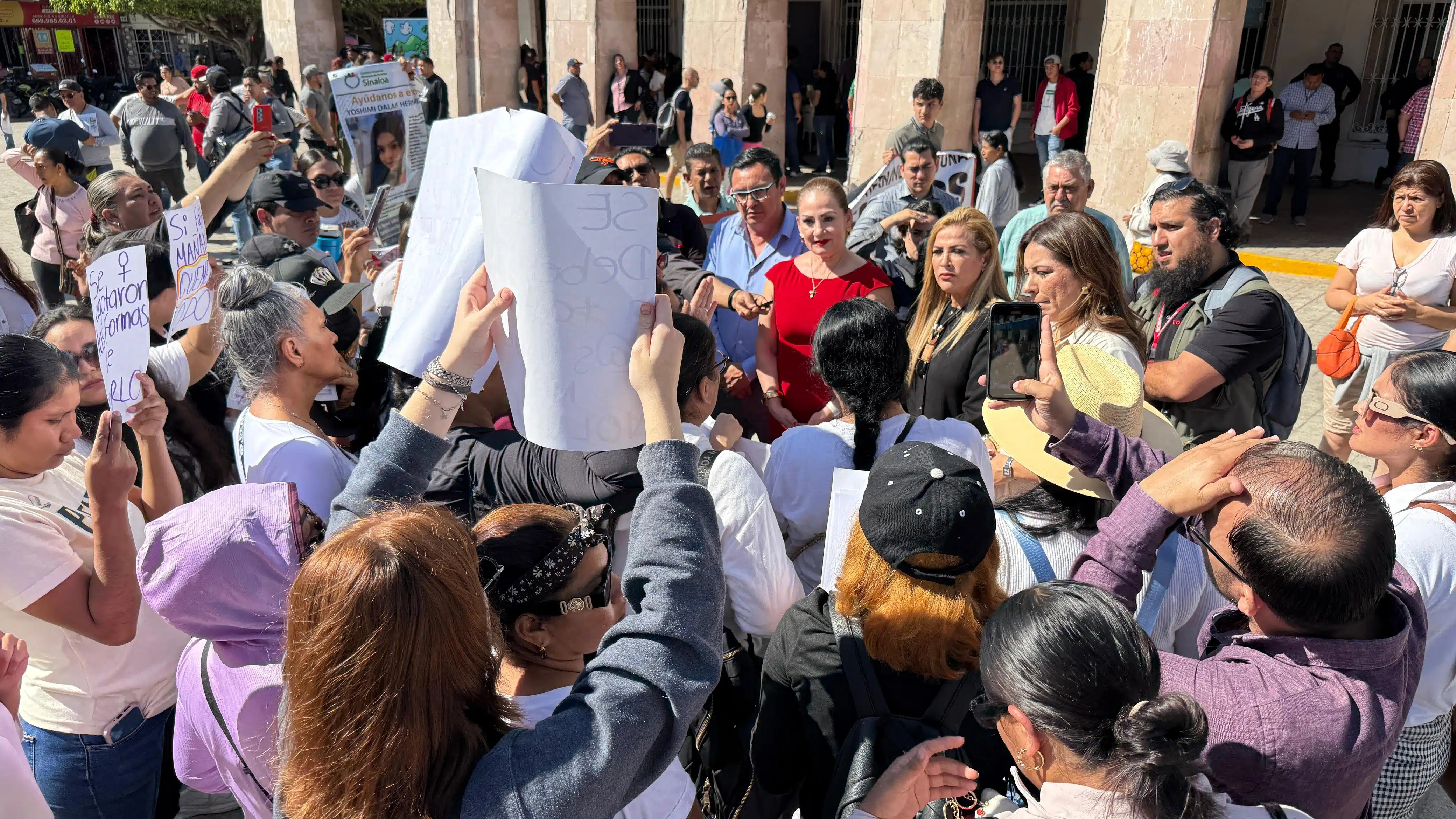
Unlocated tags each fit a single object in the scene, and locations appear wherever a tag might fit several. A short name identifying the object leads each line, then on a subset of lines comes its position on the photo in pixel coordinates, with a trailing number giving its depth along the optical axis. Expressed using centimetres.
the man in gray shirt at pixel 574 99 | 1384
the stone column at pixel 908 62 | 1040
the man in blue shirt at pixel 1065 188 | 482
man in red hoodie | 1179
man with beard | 324
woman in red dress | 396
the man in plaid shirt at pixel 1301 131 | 1099
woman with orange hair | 178
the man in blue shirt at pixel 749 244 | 440
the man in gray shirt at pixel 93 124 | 938
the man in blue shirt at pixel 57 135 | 790
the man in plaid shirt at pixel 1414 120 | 1078
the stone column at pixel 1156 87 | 845
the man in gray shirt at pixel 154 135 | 951
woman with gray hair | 247
